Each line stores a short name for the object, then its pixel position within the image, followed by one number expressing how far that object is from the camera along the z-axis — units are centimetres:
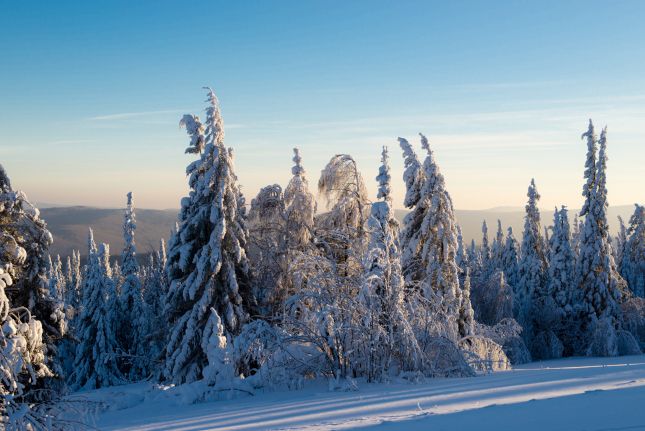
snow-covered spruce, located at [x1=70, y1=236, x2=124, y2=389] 3691
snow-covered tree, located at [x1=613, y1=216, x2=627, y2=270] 6398
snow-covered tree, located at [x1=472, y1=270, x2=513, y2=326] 3512
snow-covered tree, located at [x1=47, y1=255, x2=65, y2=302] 7296
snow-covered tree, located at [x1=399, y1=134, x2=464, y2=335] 2128
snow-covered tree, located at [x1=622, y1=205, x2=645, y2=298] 4603
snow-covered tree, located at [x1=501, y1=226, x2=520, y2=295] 4684
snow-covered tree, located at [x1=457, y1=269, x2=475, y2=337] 2186
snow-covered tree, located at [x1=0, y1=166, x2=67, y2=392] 1655
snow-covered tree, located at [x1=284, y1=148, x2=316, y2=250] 2212
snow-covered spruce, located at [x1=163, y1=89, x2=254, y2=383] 2055
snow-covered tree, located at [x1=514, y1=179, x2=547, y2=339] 4091
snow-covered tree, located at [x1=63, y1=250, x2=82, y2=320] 5874
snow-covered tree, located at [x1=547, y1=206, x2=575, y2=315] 3816
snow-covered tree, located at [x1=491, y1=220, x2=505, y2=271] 5278
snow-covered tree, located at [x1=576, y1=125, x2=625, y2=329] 3497
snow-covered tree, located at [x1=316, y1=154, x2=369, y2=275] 1936
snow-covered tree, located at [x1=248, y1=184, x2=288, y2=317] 2203
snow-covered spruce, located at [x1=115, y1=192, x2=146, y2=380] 3950
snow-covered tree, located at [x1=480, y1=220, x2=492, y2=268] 6197
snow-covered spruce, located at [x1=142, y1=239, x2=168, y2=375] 3957
